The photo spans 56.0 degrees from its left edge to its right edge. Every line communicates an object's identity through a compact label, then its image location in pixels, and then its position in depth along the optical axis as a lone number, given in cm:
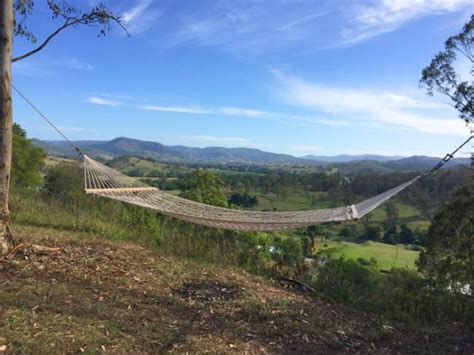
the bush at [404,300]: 328
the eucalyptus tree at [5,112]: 311
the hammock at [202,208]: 373
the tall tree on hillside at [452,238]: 614
